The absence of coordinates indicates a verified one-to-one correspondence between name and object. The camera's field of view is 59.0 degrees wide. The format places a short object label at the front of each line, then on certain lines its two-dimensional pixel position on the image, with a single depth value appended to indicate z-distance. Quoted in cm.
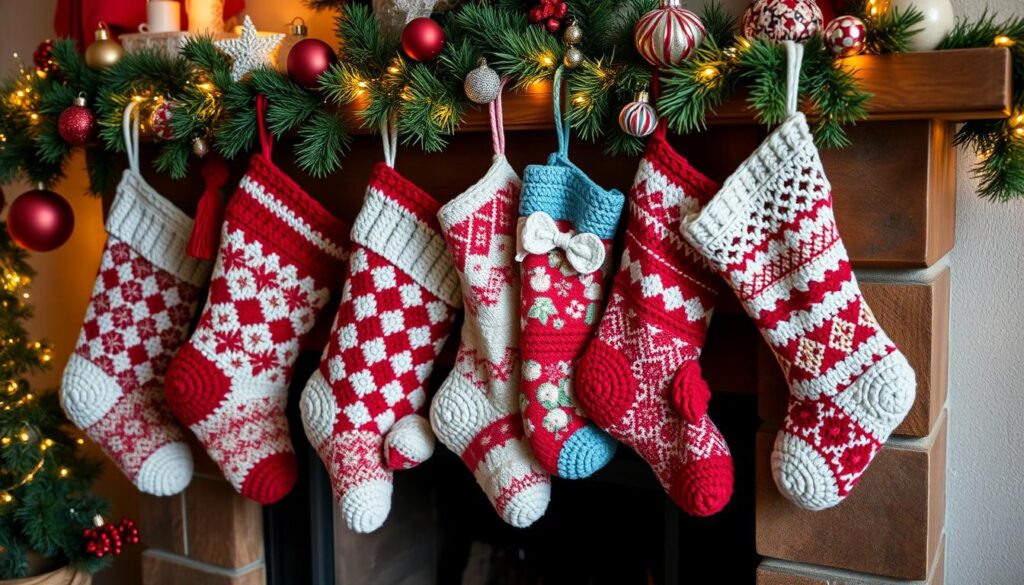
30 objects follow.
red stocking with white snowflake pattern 139
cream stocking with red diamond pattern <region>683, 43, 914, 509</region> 101
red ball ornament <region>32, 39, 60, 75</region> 160
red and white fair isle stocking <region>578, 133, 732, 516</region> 110
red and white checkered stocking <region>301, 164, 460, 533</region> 130
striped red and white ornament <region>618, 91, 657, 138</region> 108
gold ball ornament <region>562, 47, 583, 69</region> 114
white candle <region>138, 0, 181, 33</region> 156
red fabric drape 169
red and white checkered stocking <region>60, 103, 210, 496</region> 154
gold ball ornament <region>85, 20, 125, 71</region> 153
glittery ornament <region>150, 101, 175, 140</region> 142
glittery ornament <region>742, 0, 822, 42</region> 104
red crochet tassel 146
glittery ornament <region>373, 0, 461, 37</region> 130
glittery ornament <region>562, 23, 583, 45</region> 114
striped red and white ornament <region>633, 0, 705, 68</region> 105
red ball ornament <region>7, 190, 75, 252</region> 164
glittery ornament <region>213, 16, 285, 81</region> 139
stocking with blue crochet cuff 114
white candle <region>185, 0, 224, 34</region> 156
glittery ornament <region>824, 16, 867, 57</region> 97
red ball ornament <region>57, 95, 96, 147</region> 151
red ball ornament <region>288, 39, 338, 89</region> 129
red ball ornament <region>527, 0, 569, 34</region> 116
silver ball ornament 117
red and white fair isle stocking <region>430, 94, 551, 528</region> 121
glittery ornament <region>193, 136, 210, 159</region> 144
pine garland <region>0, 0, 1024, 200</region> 101
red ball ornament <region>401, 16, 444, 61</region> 120
